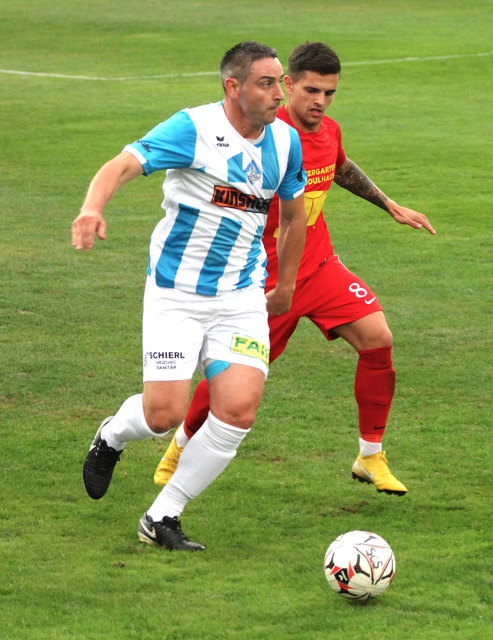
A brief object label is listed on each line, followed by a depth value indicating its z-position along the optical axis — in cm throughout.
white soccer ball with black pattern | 1102
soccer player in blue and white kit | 1252
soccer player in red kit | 1449
